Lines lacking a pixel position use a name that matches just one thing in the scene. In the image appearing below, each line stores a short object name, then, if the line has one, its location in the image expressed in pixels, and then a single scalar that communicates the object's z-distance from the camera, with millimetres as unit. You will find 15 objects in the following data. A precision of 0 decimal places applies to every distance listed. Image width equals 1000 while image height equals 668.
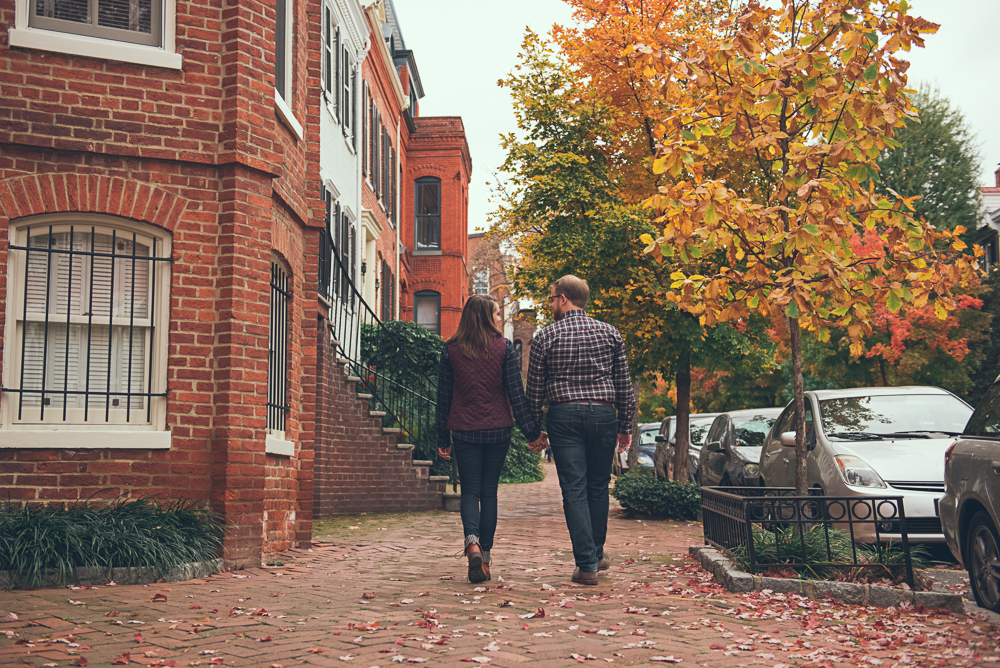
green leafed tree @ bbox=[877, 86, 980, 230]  35406
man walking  6469
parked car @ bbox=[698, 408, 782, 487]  12625
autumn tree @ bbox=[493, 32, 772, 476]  13898
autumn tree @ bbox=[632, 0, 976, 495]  6723
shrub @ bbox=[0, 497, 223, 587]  6156
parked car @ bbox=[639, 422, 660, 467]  25500
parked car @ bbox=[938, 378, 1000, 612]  5906
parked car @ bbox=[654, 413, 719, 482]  17375
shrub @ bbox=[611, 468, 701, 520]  12984
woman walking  6605
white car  7816
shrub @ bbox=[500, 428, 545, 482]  22969
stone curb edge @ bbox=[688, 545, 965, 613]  5977
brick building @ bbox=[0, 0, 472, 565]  7047
